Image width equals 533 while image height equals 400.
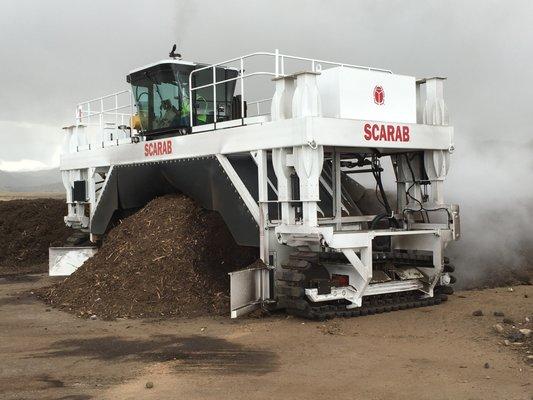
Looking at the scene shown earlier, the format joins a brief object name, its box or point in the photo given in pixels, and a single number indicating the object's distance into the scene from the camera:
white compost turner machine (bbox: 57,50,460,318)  8.81
